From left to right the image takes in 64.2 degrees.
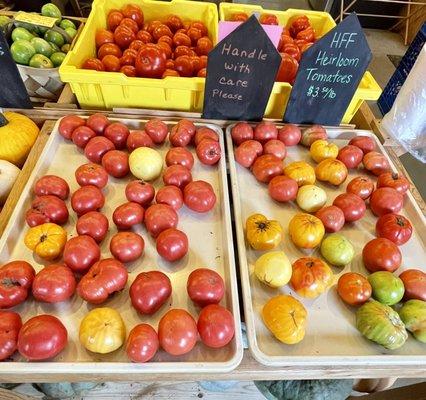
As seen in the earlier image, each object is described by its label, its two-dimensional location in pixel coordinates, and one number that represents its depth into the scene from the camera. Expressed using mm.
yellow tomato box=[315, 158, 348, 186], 1281
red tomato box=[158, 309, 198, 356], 827
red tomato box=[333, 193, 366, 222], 1172
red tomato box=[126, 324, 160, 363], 805
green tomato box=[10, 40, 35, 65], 1556
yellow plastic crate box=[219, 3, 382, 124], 1416
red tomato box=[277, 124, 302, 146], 1413
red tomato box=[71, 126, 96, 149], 1315
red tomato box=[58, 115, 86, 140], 1347
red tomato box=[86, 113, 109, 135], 1346
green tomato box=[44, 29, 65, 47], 1742
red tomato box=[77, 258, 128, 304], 901
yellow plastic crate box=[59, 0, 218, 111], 1334
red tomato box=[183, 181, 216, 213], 1146
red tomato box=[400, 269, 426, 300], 992
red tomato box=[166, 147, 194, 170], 1270
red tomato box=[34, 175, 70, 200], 1129
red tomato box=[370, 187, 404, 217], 1200
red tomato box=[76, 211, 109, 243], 1040
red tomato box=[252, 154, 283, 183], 1280
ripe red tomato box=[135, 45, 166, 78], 1507
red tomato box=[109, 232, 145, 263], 1005
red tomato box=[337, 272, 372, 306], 961
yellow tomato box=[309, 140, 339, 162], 1352
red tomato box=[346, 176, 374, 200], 1235
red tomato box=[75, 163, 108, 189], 1176
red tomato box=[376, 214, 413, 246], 1108
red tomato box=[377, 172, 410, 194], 1254
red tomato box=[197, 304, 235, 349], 846
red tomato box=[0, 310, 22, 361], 805
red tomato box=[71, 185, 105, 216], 1108
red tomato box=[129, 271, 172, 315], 904
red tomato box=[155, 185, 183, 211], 1142
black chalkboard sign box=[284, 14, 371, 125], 1217
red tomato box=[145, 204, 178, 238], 1078
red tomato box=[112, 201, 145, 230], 1092
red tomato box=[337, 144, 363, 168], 1362
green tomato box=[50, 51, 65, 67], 1638
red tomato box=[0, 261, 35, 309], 886
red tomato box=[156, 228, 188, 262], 1018
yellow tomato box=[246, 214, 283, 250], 1063
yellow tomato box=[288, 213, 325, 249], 1075
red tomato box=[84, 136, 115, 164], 1282
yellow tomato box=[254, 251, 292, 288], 974
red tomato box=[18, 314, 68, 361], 789
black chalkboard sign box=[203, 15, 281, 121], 1203
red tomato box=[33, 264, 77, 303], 899
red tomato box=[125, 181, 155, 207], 1146
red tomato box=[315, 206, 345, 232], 1132
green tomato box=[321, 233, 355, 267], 1060
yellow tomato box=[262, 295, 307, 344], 873
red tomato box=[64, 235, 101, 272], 964
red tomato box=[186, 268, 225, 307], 924
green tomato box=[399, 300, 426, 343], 919
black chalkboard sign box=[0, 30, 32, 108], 1250
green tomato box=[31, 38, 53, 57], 1629
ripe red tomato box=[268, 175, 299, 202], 1213
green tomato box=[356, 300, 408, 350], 876
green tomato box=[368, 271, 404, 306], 967
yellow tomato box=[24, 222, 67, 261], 997
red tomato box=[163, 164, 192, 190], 1211
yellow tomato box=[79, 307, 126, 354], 823
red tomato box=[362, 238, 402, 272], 1037
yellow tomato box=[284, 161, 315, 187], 1261
